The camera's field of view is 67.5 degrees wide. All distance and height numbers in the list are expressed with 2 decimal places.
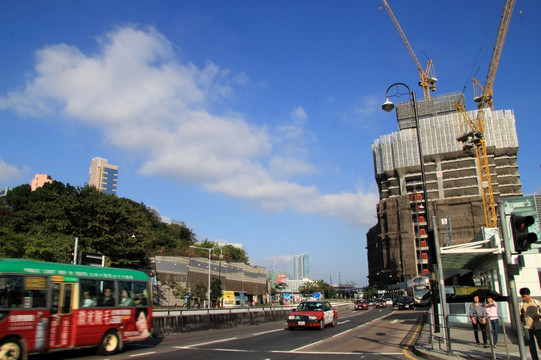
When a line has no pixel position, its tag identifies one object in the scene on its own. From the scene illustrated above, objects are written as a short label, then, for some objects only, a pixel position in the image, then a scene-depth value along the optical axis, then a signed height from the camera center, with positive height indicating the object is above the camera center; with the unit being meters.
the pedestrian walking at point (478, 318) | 13.77 -1.30
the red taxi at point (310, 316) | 21.64 -1.77
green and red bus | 10.27 -0.58
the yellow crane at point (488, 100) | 73.28 +40.84
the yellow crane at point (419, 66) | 101.94 +62.06
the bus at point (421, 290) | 58.59 -1.44
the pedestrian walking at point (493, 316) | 13.12 -1.16
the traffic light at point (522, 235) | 8.42 +0.89
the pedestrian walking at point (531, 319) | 9.38 -0.93
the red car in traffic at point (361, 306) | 57.84 -3.39
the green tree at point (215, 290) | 70.19 -0.97
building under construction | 116.94 +28.26
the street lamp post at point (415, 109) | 16.55 +7.85
